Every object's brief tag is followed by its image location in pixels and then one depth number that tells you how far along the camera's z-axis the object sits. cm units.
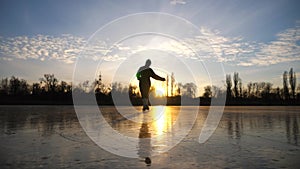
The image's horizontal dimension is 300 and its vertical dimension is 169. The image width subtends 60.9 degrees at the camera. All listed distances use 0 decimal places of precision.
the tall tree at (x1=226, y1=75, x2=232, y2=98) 6265
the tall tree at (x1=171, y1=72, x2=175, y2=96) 4804
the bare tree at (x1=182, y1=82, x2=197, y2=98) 4992
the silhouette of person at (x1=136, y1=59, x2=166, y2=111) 1172
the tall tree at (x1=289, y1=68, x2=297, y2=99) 6133
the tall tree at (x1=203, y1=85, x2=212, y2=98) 5903
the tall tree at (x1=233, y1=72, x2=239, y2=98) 6277
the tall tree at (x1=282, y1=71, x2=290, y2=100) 6192
